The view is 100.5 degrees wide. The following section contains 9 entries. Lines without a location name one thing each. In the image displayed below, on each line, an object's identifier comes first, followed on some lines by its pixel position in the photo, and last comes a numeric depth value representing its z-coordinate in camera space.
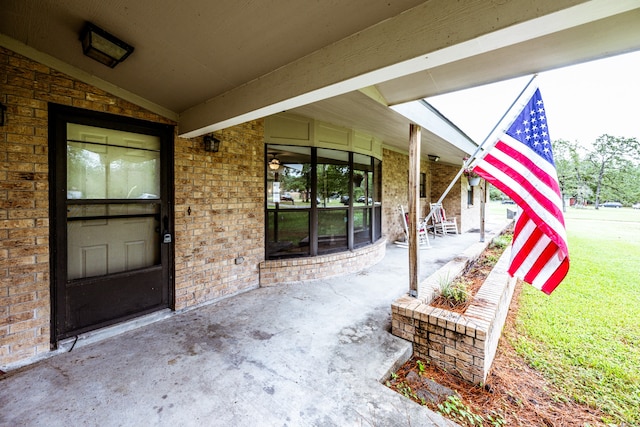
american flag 2.34
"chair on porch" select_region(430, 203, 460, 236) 9.61
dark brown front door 2.49
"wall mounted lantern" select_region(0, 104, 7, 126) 2.11
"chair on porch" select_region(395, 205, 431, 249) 7.58
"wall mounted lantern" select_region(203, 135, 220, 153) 3.46
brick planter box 2.29
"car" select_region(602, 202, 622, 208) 35.39
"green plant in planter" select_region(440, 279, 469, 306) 2.96
